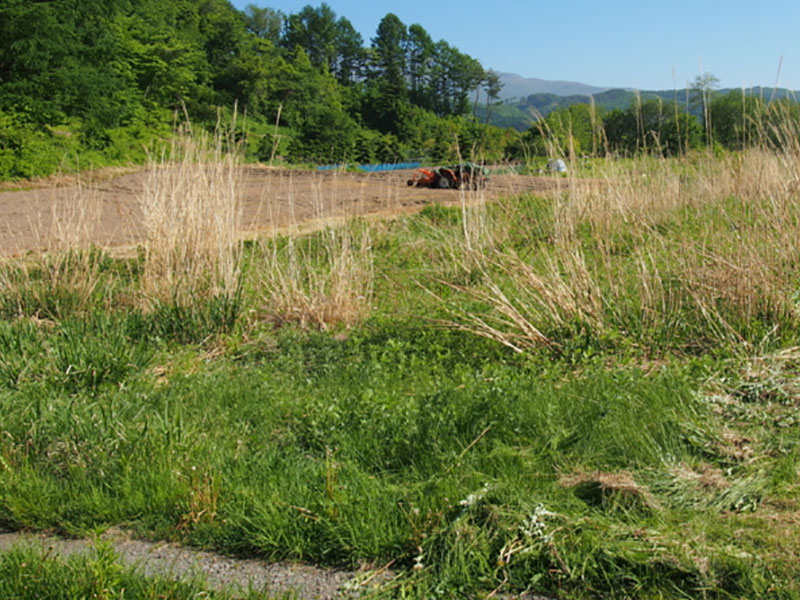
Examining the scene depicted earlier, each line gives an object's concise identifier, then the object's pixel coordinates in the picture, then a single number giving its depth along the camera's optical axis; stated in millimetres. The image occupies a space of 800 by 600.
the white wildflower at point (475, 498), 3053
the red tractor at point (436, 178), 18256
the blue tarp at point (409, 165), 28320
